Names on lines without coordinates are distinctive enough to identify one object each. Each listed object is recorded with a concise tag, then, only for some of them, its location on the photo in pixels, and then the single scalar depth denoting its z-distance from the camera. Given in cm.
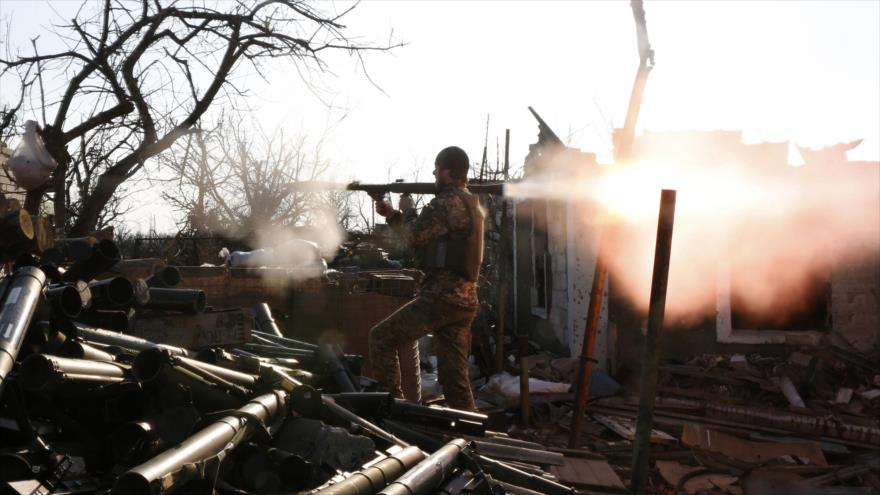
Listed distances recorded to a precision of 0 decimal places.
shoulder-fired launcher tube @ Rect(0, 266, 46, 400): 293
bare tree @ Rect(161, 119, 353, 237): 2538
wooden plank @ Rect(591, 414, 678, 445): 782
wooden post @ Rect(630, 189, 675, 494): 467
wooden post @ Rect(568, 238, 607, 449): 575
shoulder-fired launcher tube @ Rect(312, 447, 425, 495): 279
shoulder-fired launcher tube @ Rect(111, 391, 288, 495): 229
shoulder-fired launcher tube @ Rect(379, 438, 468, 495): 297
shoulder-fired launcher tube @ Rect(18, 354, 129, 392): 275
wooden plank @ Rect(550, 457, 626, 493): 427
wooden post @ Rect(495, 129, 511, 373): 1087
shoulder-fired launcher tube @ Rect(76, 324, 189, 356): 383
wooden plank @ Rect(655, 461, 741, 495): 656
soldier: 535
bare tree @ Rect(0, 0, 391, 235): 799
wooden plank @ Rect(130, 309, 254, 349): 486
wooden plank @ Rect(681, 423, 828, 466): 764
